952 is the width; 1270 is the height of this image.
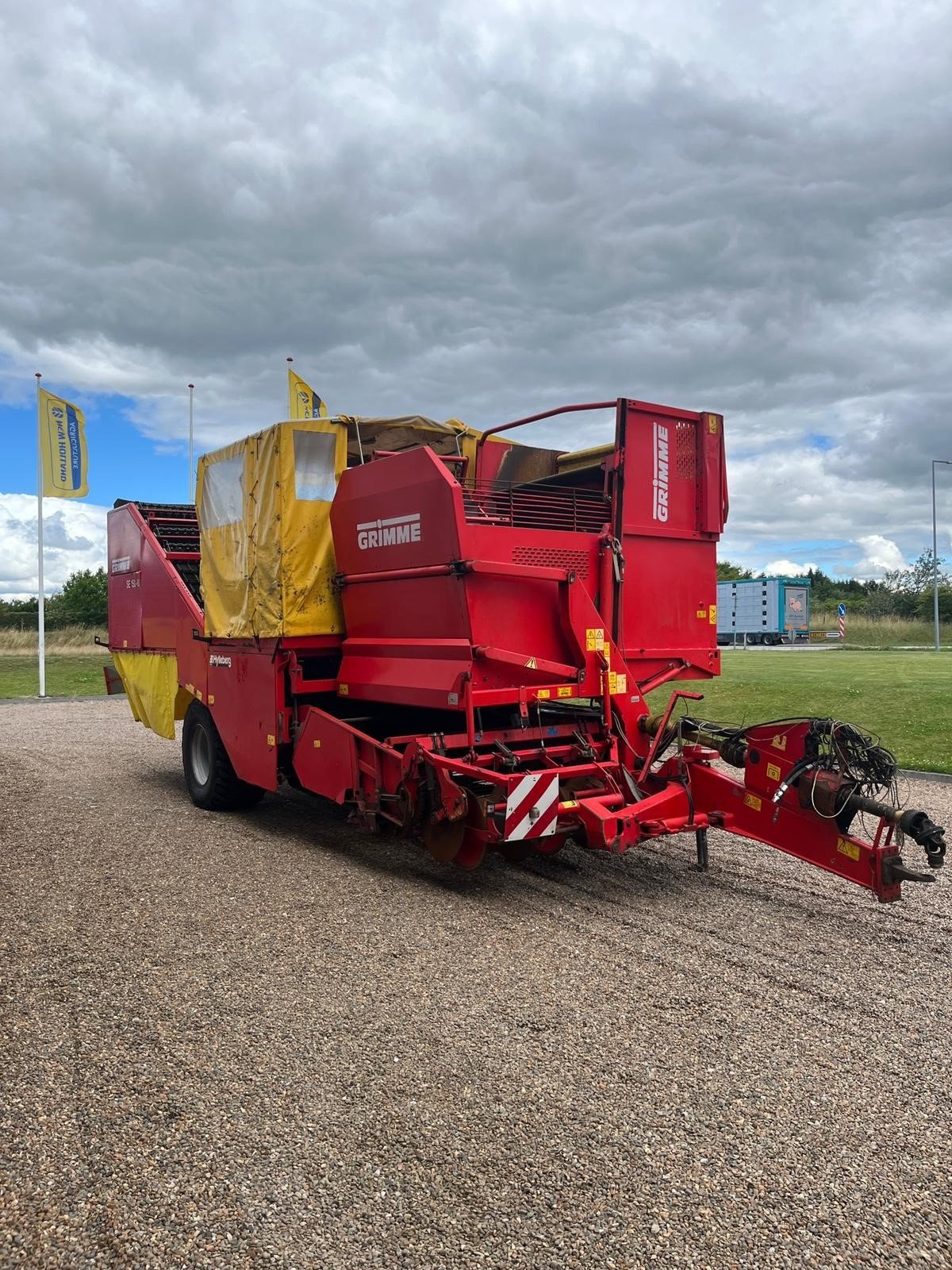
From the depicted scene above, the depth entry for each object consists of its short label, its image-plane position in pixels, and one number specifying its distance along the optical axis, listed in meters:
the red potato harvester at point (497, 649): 5.24
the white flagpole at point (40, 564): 19.08
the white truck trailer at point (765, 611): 48.12
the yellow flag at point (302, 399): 17.02
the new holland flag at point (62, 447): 19.11
